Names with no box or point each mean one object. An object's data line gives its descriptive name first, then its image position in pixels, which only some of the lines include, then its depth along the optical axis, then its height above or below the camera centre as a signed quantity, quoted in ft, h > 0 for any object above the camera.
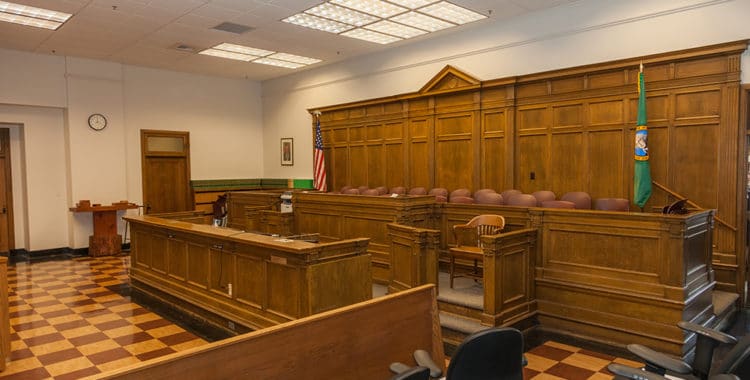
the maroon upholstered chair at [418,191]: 28.25 -1.25
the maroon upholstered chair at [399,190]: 29.24 -1.22
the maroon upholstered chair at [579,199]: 21.85 -1.43
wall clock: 31.83 +3.43
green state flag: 20.08 +0.45
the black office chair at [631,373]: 7.07 -3.03
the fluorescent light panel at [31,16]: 22.21 +7.55
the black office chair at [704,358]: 6.75 -3.07
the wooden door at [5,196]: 30.66 -1.29
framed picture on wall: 38.55 +1.60
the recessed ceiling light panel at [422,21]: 24.35 +7.61
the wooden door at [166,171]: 35.06 +0.15
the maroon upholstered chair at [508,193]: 23.85 -1.23
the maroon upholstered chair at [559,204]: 20.69 -1.57
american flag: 33.99 +0.34
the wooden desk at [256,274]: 13.23 -3.11
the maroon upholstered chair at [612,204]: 20.58 -1.60
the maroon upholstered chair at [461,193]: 26.09 -1.29
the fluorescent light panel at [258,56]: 30.30 +7.63
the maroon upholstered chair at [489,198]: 23.63 -1.44
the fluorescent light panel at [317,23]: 24.31 +7.61
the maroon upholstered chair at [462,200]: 23.70 -1.51
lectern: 31.01 -3.59
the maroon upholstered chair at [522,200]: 22.29 -1.48
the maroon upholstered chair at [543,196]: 22.86 -1.34
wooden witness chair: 16.52 -2.45
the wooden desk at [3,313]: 13.14 -3.68
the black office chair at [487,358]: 6.51 -2.59
